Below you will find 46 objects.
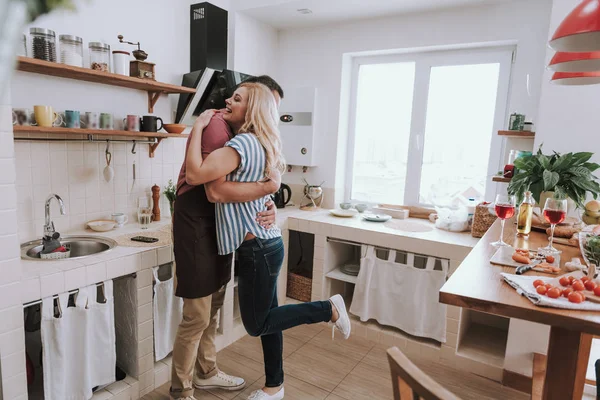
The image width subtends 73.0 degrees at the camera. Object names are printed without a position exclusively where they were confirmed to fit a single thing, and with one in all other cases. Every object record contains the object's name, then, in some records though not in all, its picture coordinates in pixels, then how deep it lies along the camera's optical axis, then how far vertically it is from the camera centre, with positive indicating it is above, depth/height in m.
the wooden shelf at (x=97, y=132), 1.86 +0.00
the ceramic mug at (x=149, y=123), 2.42 +0.07
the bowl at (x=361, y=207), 3.27 -0.50
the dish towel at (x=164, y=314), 2.11 -0.94
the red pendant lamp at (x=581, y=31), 1.03 +0.32
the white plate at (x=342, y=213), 3.10 -0.53
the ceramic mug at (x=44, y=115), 1.92 +0.07
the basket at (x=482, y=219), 2.51 -0.43
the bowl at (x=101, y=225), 2.30 -0.52
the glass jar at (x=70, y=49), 2.01 +0.41
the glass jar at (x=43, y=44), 1.89 +0.40
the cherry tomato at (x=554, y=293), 1.04 -0.36
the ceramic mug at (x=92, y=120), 2.15 +0.07
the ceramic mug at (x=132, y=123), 2.36 +0.07
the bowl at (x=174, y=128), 2.52 +0.05
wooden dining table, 0.97 -0.40
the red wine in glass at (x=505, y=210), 1.61 -0.23
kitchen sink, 2.13 -0.59
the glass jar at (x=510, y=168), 2.35 -0.10
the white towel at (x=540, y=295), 1.00 -0.37
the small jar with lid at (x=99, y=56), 2.15 +0.41
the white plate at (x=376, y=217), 2.97 -0.53
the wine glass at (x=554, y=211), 1.44 -0.21
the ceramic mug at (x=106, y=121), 2.24 +0.07
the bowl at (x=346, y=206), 3.34 -0.51
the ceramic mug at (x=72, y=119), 2.06 +0.07
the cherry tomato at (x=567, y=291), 1.06 -0.36
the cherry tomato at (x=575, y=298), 1.02 -0.36
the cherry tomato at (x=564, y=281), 1.12 -0.35
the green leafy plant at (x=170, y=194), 2.68 -0.38
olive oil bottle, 1.68 -0.26
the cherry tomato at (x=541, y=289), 1.07 -0.36
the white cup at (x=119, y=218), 2.43 -0.50
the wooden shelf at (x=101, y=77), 1.90 +0.30
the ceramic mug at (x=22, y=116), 1.88 +0.06
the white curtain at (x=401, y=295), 2.53 -0.97
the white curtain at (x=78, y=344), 1.68 -0.92
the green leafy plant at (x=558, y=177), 1.61 -0.10
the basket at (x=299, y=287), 3.11 -1.12
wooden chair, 0.73 -0.43
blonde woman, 1.64 -0.30
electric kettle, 3.39 -0.46
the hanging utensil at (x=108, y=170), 2.36 -0.21
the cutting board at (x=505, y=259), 1.34 -0.36
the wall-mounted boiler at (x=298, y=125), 3.44 +0.14
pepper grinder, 2.68 -0.47
